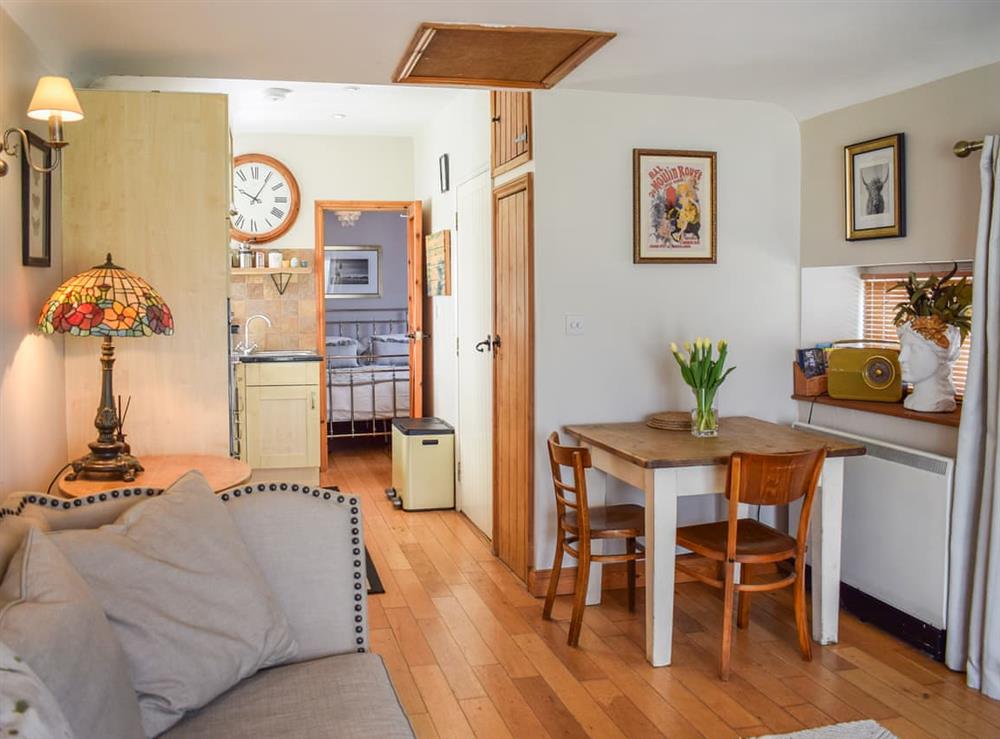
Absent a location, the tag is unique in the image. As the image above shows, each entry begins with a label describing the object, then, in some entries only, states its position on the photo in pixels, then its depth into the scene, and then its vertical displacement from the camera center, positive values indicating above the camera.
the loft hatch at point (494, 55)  3.16 +0.95
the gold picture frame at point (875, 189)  3.82 +0.52
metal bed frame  7.72 -0.60
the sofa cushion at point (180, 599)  1.83 -0.61
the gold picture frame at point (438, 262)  6.14 +0.33
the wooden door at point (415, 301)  7.07 +0.06
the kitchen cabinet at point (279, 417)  6.41 -0.76
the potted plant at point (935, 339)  3.63 -0.12
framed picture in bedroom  9.85 +0.39
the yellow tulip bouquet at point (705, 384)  3.81 -0.31
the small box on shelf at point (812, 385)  4.38 -0.36
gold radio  3.92 -0.28
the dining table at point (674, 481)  3.39 -0.66
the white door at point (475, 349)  5.16 -0.23
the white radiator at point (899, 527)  3.48 -0.88
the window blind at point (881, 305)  4.32 +0.02
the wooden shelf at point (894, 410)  3.54 -0.42
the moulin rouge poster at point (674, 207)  4.25 +0.48
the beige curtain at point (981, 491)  3.15 -0.65
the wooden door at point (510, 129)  4.22 +0.87
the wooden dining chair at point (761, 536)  3.25 -0.87
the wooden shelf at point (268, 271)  6.96 +0.29
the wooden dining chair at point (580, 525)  3.59 -0.88
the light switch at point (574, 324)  4.20 -0.07
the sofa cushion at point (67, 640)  1.46 -0.55
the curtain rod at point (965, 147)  3.32 +0.59
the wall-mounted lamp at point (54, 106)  2.71 +0.60
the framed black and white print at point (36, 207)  3.00 +0.34
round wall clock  7.10 +0.85
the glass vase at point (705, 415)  3.83 -0.44
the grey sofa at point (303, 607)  1.89 -0.74
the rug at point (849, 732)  2.85 -1.33
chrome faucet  6.99 -0.26
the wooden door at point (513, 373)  4.24 -0.31
